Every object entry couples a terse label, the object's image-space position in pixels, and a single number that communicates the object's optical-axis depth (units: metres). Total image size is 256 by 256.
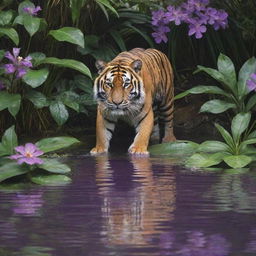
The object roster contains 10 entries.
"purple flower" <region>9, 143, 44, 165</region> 11.55
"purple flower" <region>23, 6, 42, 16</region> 15.97
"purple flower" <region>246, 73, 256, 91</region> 14.23
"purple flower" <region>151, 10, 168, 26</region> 17.48
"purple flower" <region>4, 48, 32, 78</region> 15.23
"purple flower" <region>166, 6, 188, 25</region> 17.03
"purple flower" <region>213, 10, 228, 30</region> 17.09
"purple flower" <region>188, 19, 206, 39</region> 16.99
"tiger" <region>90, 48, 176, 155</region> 15.43
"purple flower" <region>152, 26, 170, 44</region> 17.73
